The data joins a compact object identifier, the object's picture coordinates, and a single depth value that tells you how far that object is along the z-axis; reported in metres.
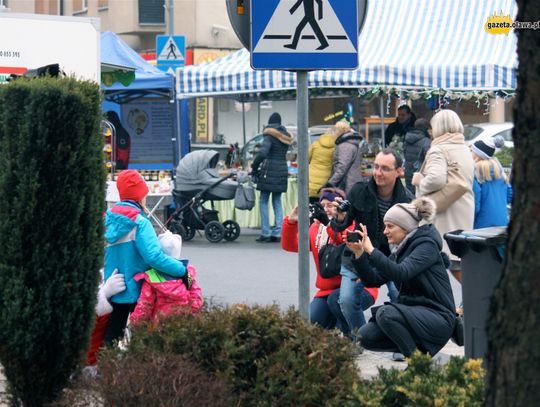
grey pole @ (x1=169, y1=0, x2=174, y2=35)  30.27
